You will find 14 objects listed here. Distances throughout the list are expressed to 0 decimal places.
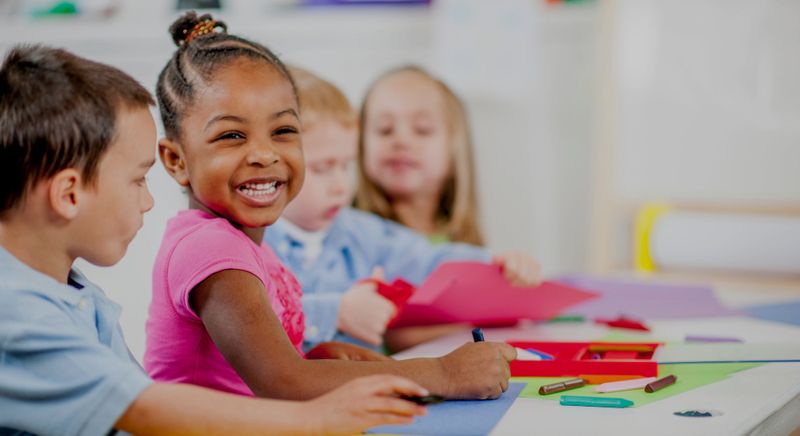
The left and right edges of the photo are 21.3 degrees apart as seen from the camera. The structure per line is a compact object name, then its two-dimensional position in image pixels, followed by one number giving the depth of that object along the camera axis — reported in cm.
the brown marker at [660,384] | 247
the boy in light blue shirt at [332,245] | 290
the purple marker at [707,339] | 292
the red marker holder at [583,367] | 255
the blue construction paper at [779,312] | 323
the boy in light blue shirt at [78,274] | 219
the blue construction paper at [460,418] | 229
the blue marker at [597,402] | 240
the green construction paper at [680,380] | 245
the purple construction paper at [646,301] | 328
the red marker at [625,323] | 304
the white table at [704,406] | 230
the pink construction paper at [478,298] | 299
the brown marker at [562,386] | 246
